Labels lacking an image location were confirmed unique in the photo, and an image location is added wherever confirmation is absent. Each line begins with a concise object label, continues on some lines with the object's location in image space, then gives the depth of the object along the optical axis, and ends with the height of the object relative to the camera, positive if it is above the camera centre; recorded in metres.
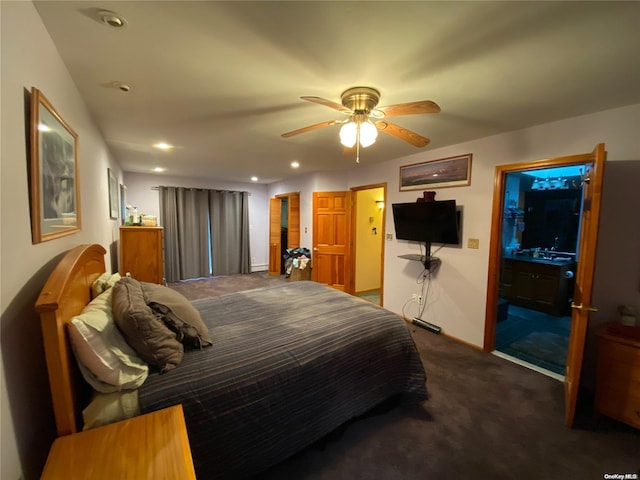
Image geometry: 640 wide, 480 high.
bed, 1.15 -0.86
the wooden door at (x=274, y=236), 6.63 -0.42
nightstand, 0.90 -0.87
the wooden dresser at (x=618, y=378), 1.85 -1.08
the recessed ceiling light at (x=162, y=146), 3.30 +0.90
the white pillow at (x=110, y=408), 1.13 -0.85
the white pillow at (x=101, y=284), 1.64 -0.43
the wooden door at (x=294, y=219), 5.97 +0.02
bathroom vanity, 4.00 -0.91
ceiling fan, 1.80 +0.73
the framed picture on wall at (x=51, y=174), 1.07 +0.19
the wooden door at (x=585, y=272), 1.76 -0.32
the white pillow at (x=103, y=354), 1.15 -0.63
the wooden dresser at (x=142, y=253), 3.34 -0.47
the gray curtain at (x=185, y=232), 5.73 -0.33
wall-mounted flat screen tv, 3.15 +0.01
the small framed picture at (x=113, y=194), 3.11 +0.26
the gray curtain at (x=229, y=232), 6.32 -0.34
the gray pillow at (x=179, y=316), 1.57 -0.61
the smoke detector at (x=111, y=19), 1.19 +0.90
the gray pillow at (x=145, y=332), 1.33 -0.59
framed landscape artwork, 3.15 +0.63
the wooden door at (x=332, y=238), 4.97 -0.34
